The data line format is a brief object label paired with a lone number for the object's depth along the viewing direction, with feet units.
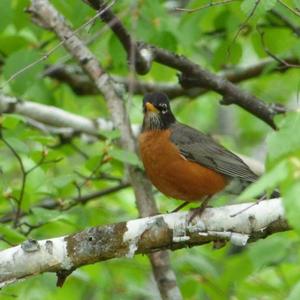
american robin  32.73
